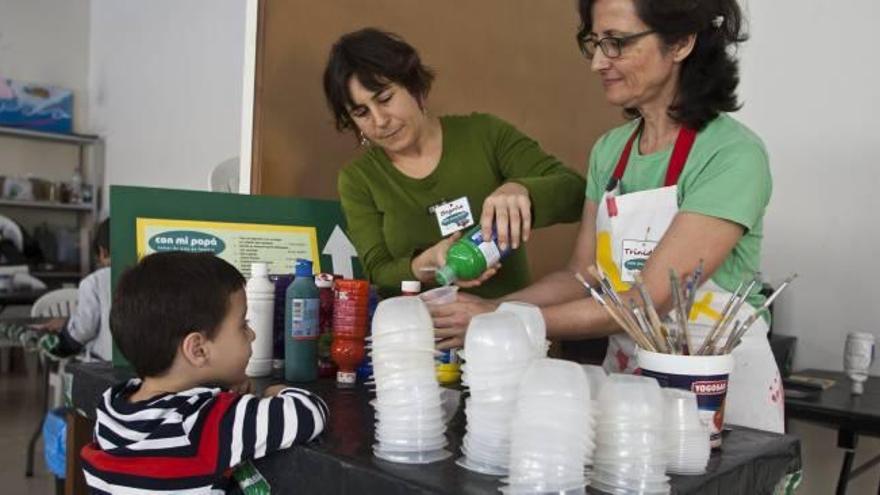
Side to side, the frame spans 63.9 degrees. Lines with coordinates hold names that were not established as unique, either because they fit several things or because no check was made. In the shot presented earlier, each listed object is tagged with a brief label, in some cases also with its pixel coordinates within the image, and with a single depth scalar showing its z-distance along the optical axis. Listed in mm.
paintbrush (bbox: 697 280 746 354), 867
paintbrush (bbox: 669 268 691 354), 859
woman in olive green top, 1412
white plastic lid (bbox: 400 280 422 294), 1120
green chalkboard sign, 1421
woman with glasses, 1059
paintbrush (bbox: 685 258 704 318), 886
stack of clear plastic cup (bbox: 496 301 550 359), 824
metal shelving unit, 6035
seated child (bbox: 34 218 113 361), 3283
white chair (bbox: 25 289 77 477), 4109
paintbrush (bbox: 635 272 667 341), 859
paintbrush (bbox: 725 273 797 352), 862
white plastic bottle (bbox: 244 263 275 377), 1253
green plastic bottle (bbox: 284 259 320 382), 1202
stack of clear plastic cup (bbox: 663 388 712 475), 744
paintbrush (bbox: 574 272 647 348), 876
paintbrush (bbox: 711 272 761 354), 869
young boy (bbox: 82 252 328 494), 913
